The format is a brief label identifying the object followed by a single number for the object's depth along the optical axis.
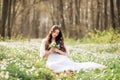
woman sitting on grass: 11.03
